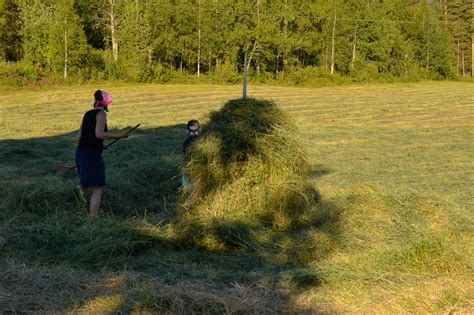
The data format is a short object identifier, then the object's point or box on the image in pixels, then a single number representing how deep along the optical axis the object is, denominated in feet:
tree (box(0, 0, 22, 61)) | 138.21
